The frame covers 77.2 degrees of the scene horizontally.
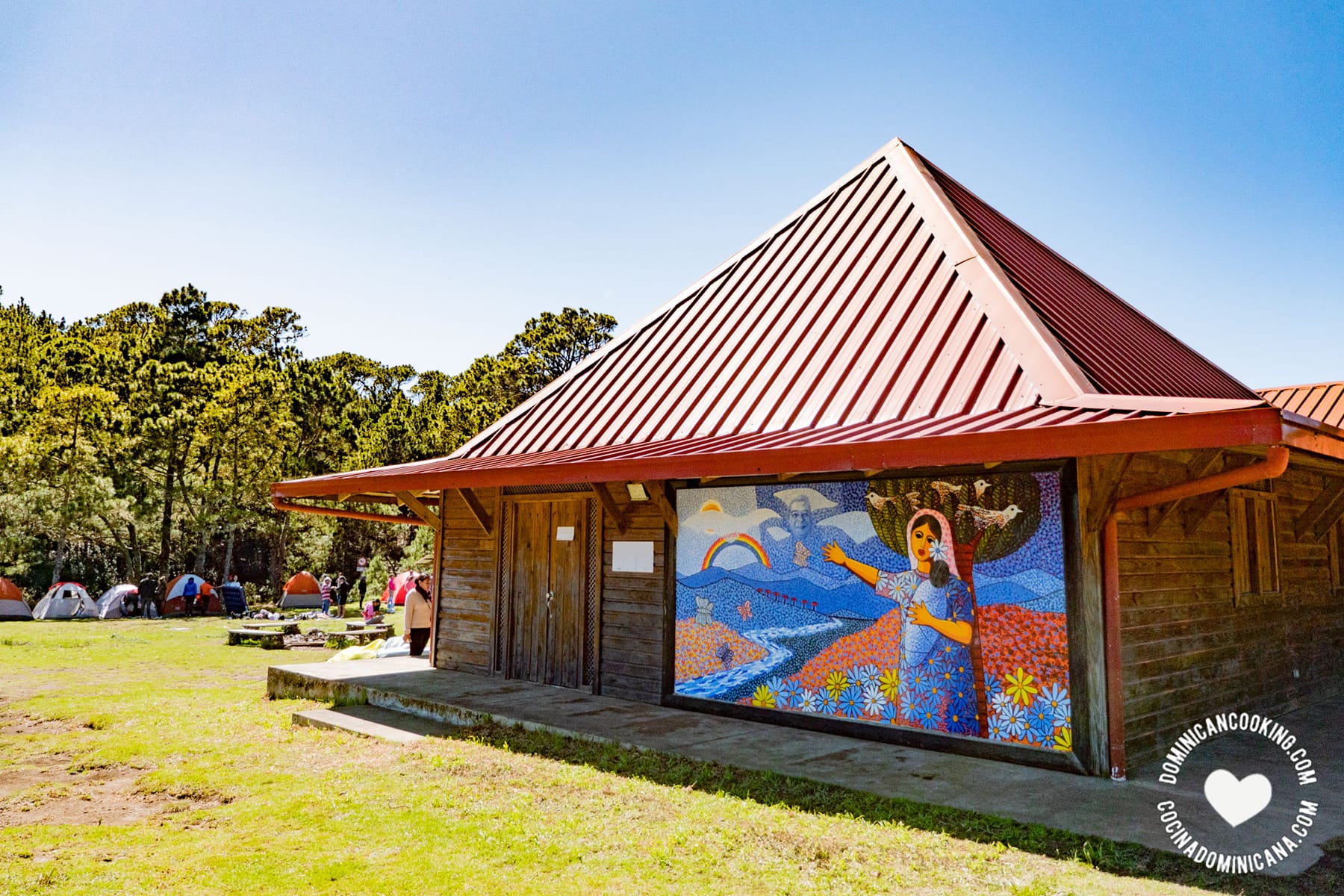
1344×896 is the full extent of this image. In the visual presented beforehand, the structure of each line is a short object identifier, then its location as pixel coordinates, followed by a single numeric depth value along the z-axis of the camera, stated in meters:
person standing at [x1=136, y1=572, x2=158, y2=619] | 24.92
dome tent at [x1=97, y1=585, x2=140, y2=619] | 24.81
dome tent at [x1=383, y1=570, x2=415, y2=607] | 29.17
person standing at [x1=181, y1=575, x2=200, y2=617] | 25.86
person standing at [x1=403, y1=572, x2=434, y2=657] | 13.50
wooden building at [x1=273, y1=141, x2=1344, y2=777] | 6.32
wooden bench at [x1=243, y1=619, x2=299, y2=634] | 18.36
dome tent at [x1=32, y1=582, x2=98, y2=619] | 24.19
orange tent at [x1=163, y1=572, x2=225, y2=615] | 25.70
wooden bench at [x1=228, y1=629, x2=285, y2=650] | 17.62
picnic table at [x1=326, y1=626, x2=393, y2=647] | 17.28
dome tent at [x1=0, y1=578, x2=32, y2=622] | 23.69
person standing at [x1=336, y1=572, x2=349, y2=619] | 26.12
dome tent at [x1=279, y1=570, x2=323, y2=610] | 28.67
